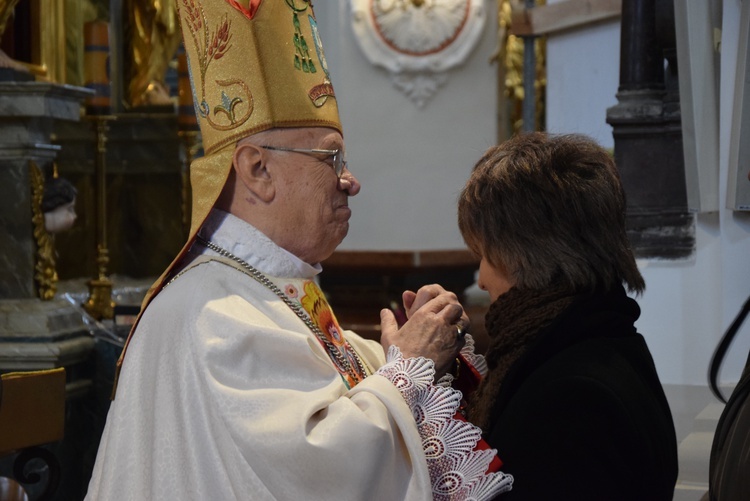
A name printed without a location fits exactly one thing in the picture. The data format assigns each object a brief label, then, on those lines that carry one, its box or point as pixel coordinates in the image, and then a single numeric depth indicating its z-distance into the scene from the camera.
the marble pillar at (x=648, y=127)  4.34
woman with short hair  2.01
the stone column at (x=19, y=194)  5.14
